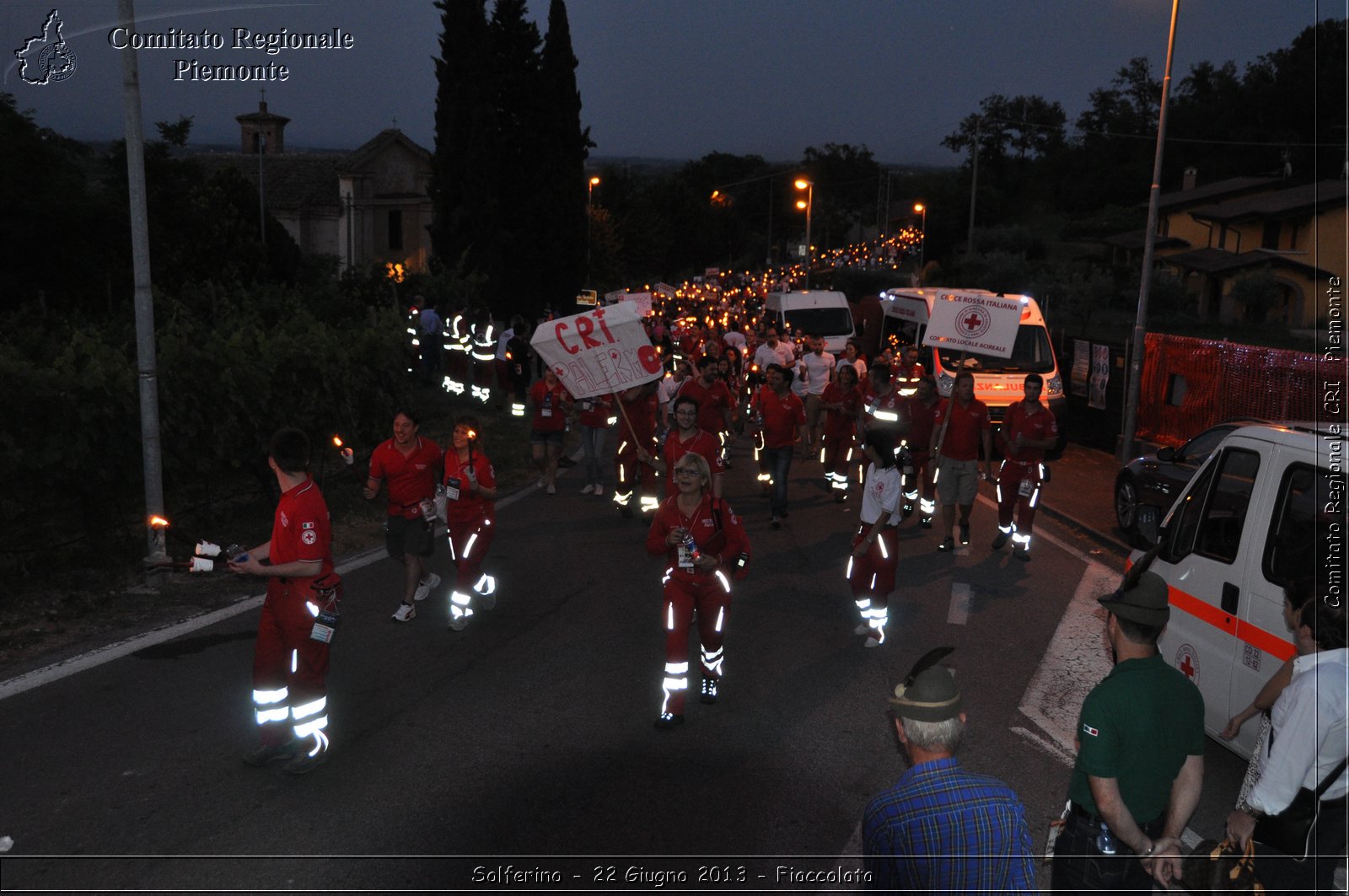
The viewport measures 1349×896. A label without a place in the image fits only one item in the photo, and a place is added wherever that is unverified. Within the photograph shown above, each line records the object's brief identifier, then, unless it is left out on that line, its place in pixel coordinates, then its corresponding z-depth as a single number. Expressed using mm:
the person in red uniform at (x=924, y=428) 12875
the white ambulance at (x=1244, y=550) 5516
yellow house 43125
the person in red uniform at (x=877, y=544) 8617
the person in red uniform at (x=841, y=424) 14062
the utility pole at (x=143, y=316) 9469
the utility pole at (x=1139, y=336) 18094
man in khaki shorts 11789
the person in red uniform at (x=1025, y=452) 11375
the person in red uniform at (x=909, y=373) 15500
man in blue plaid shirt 2943
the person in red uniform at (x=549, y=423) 14219
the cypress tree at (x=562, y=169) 38469
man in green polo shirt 3676
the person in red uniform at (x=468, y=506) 8969
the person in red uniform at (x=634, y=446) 13086
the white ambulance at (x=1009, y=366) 19438
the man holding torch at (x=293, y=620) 6035
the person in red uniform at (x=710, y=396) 13047
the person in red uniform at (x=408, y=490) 8781
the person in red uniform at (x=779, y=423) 12906
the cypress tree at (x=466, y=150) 33344
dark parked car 12047
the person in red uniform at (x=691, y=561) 6988
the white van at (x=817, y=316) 27406
